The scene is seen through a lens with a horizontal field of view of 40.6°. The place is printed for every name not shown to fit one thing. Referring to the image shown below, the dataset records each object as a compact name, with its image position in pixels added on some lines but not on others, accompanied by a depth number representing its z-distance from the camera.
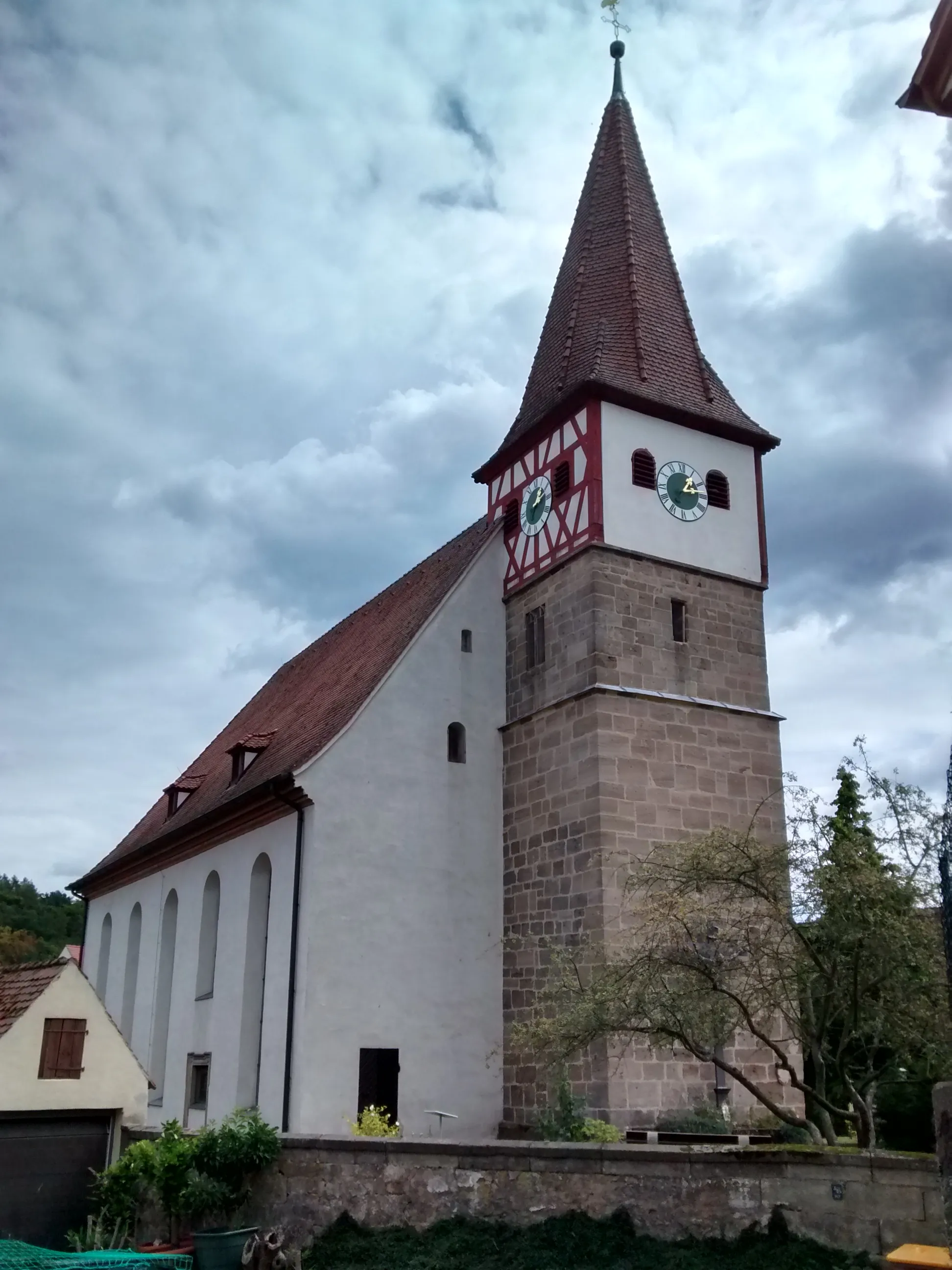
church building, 18.09
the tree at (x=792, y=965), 10.81
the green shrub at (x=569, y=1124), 15.62
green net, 9.82
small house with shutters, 13.40
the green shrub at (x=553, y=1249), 8.86
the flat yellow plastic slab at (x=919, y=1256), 7.13
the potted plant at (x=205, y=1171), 12.18
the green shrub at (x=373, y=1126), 16.34
